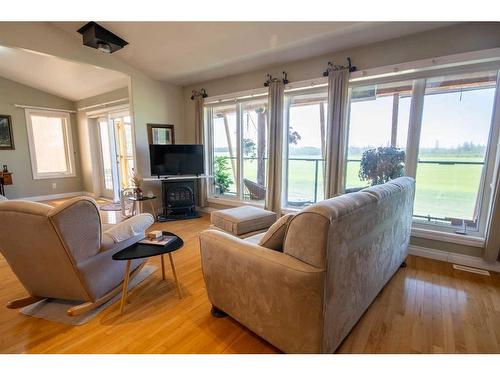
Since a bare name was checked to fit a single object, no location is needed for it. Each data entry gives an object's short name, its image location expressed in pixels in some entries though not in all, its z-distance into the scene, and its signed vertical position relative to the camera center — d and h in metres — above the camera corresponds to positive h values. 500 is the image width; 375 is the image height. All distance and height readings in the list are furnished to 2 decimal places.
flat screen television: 4.24 -0.10
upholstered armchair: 1.52 -0.67
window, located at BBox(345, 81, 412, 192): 2.91 +0.41
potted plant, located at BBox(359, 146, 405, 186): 2.97 -0.14
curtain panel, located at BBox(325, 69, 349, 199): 3.05 +0.31
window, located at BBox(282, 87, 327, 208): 3.55 +0.10
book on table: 1.93 -0.70
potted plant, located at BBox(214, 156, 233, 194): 4.73 -0.41
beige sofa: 1.16 -0.65
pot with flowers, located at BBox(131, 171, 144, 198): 4.06 -0.55
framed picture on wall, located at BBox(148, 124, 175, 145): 4.46 +0.36
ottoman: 2.54 -0.72
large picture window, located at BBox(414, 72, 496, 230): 2.55 +0.07
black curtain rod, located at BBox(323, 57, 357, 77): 2.99 +1.07
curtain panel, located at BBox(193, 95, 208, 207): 4.66 +0.50
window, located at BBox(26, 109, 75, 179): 5.57 +0.23
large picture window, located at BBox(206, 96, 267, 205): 4.18 +0.09
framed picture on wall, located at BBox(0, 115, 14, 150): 5.09 +0.42
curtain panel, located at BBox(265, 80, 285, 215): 3.63 +0.10
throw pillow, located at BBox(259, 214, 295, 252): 1.39 -0.47
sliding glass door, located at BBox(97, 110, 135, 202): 5.55 +0.04
